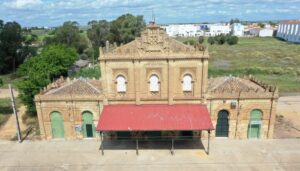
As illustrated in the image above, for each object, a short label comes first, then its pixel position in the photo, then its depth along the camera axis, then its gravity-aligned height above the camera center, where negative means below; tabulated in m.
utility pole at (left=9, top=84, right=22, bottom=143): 24.95 -10.55
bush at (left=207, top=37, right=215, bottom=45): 138.36 -9.88
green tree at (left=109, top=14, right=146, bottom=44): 77.12 -1.21
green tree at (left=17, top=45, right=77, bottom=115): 31.67 -6.98
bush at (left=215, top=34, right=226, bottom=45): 135.46 -9.03
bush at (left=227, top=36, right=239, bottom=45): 131.62 -9.10
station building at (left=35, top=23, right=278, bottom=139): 22.80 -6.83
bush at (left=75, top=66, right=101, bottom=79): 53.00 -10.27
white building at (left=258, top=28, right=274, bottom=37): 191.62 -7.66
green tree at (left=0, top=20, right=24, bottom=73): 66.50 -4.93
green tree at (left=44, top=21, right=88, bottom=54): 88.25 -4.53
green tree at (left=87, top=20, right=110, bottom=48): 90.44 -2.66
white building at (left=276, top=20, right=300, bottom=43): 142.12 -5.42
